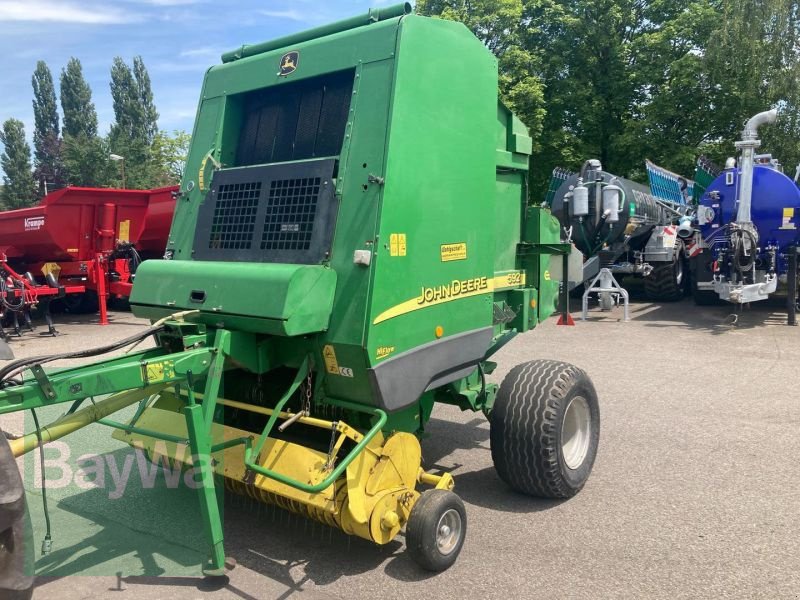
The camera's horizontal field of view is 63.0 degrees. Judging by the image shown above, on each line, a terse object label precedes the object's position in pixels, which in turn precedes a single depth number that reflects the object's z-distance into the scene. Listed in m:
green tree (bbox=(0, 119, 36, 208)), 51.91
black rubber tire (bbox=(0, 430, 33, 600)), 1.96
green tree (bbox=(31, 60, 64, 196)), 54.16
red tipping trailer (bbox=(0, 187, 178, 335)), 11.85
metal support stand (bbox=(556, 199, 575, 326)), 5.14
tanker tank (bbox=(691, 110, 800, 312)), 11.10
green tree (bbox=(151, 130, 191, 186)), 39.06
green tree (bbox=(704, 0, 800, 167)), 18.06
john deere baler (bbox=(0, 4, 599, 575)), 3.13
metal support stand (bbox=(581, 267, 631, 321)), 12.38
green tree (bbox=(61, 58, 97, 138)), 53.47
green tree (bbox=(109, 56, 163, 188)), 51.94
